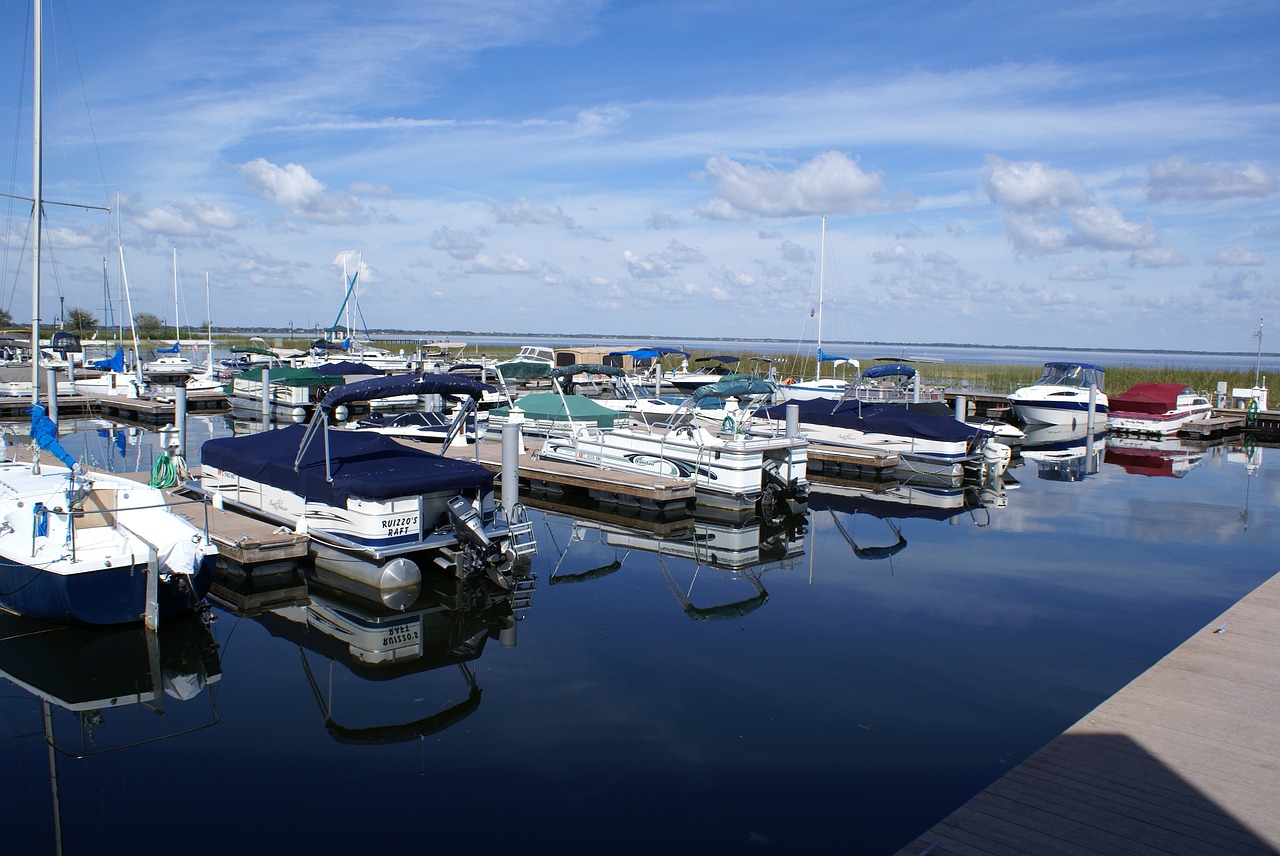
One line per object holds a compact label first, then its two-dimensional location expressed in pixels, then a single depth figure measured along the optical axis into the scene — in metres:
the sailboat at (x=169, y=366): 46.38
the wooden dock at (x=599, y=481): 18.06
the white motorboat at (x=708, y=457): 18.67
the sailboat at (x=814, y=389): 35.47
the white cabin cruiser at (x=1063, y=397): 35.28
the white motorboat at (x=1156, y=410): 34.22
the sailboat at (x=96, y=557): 10.30
